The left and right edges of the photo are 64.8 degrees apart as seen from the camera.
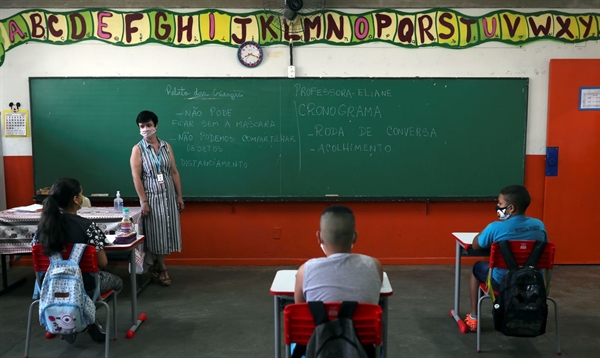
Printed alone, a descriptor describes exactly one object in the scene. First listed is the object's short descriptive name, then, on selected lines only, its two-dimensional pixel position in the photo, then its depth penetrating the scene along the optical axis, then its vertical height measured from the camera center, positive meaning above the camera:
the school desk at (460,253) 3.38 -0.85
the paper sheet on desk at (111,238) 3.23 -0.71
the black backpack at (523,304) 2.76 -0.97
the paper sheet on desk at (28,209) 4.20 -0.65
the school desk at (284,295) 2.35 -0.78
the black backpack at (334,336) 1.78 -0.76
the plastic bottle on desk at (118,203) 4.32 -0.61
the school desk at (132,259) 3.19 -0.88
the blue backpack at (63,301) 2.69 -0.93
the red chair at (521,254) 2.88 -0.71
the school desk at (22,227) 3.98 -0.76
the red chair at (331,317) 1.88 -0.74
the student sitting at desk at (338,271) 1.94 -0.56
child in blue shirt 2.95 -0.55
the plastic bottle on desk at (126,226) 3.42 -0.64
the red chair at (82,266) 2.80 -0.78
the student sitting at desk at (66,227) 2.74 -0.53
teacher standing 4.18 -0.45
